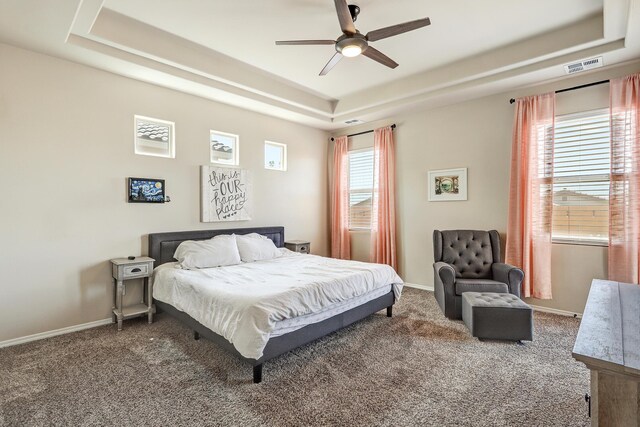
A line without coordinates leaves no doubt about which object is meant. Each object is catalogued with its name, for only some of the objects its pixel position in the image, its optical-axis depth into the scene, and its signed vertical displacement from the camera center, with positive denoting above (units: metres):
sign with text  4.42 +0.27
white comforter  2.30 -0.73
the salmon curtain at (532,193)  3.83 +0.21
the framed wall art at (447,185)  4.66 +0.40
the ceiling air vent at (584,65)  3.35 +1.64
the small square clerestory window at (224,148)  4.59 +0.99
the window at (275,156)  5.33 +1.00
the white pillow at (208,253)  3.69 -0.52
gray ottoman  2.93 -1.08
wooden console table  1.00 -0.52
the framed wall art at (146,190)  3.75 +0.28
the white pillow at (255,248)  4.24 -0.53
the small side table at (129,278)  3.40 -0.75
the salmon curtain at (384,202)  5.34 +0.15
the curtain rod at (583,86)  3.56 +1.49
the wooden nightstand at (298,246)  5.27 -0.61
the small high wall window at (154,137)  3.87 +0.99
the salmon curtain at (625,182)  3.30 +0.29
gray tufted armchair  3.57 -0.75
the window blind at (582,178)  3.58 +0.38
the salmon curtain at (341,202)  6.01 +0.17
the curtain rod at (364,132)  5.37 +1.50
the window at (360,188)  5.81 +0.44
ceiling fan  2.46 +1.54
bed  2.39 -1.03
